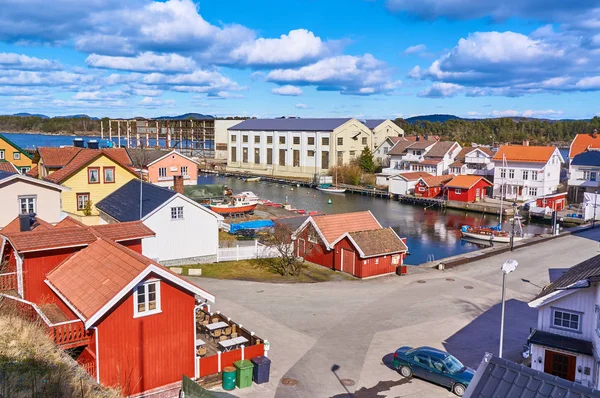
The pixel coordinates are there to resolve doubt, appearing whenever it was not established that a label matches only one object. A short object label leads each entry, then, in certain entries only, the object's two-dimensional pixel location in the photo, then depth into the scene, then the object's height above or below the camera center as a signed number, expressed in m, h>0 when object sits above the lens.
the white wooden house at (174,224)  31.88 -5.27
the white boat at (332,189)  84.31 -7.93
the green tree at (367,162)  94.38 -4.08
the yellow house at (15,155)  55.38 -2.18
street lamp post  15.95 -3.70
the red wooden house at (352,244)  31.94 -6.41
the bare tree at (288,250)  32.19 -7.09
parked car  17.28 -7.44
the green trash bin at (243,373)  17.05 -7.41
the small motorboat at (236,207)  54.94 -7.08
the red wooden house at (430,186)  75.12 -6.55
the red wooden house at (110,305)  15.34 -5.04
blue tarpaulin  45.42 -7.44
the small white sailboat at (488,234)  49.44 -8.69
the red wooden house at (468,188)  70.25 -6.29
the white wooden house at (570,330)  17.38 -6.38
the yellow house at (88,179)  39.88 -3.30
